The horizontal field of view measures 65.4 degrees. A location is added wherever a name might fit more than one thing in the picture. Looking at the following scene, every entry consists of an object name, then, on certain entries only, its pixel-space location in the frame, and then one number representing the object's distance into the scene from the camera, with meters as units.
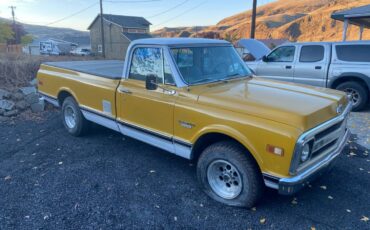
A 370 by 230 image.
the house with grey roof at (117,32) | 48.50
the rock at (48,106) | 8.11
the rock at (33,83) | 9.07
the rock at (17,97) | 8.09
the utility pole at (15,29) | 62.56
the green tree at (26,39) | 68.39
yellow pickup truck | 2.93
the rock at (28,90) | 8.12
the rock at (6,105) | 7.48
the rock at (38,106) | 7.80
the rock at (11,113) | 7.38
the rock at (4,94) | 7.86
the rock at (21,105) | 7.75
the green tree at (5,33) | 55.41
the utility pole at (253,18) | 15.76
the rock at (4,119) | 7.17
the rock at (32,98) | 7.90
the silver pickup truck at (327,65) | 7.77
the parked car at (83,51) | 51.31
